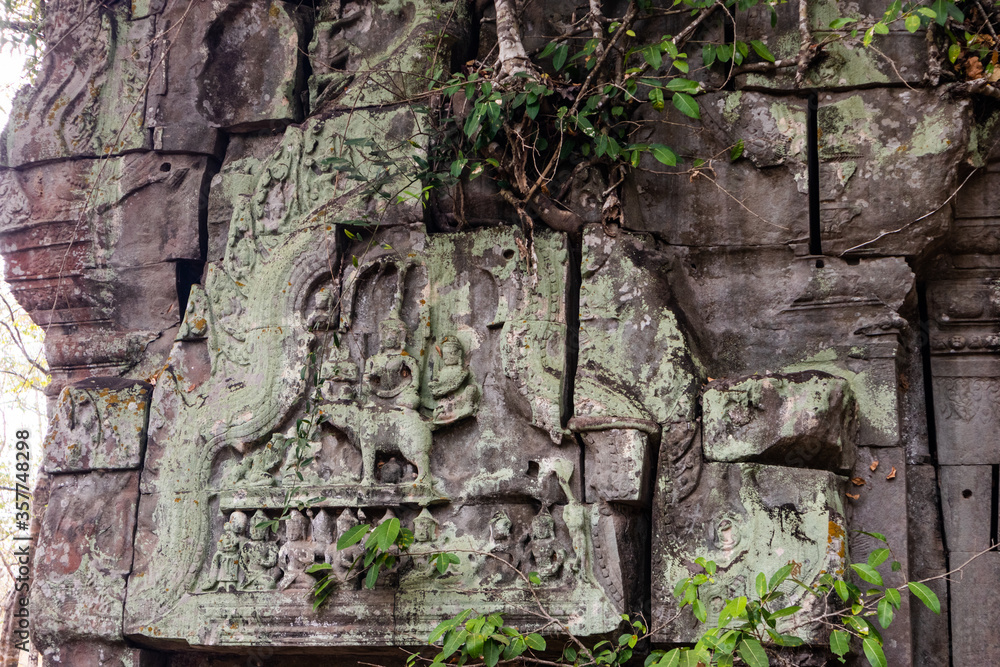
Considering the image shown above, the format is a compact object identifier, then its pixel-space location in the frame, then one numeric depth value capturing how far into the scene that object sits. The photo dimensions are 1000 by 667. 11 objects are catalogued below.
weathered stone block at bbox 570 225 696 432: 3.79
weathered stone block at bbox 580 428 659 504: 3.67
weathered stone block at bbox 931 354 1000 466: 3.86
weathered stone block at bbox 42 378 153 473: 4.39
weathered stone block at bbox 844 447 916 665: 3.69
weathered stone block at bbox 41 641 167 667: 4.19
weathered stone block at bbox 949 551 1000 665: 3.69
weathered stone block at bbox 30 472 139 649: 4.20
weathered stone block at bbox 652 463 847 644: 3.47
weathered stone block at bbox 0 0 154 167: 4.90
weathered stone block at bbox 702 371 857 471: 3.59
